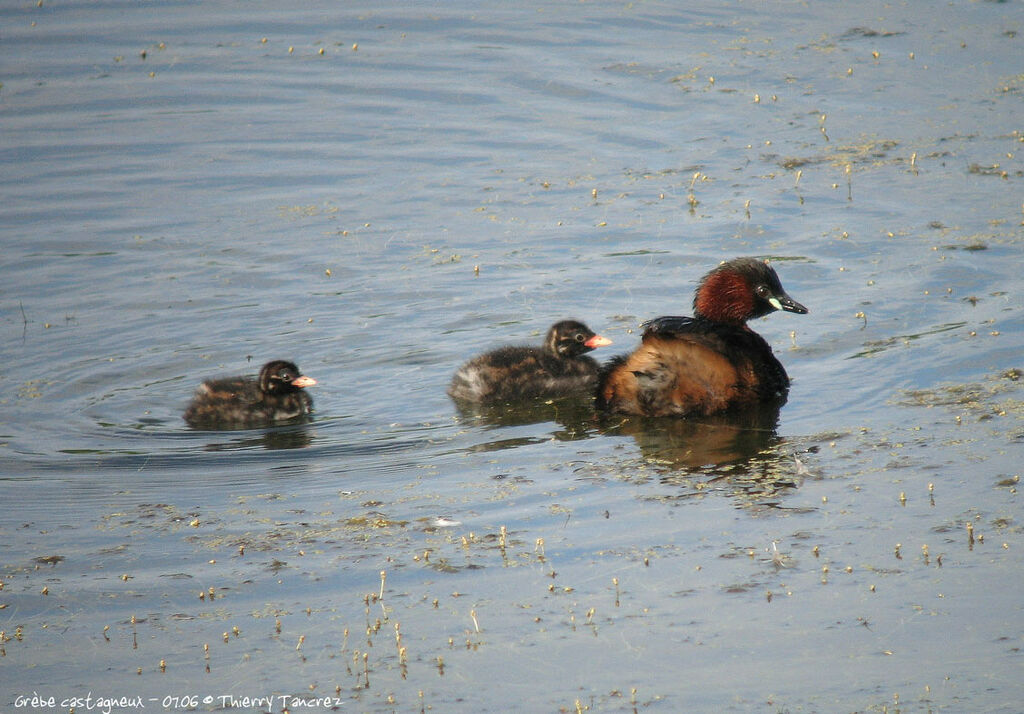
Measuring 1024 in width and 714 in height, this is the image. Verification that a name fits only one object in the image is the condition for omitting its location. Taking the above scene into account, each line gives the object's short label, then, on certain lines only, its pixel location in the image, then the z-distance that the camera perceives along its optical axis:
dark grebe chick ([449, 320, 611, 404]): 19.06
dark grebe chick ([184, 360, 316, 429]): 18.91
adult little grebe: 17.78
